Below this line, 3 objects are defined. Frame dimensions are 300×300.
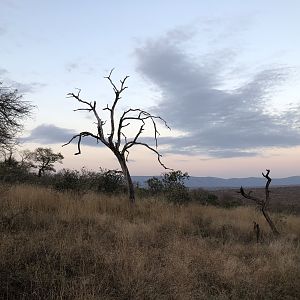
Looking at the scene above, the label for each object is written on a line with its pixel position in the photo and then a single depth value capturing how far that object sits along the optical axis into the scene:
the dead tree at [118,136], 11.13
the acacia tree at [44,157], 44.01
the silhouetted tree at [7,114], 13.82
